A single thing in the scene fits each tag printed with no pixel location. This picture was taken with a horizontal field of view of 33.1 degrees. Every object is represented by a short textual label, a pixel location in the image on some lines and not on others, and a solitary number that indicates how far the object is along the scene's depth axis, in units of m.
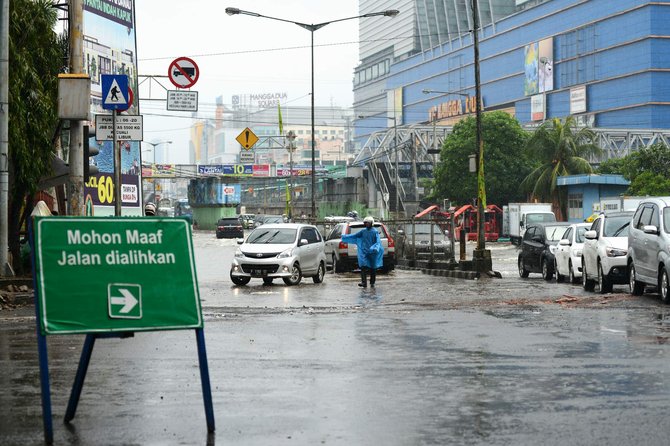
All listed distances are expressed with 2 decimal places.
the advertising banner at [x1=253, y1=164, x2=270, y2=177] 141.88
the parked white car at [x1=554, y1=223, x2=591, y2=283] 27.61
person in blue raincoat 25.97
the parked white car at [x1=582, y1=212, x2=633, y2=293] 22.86
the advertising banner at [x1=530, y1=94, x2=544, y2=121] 130.12
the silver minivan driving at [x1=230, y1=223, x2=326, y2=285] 27.42
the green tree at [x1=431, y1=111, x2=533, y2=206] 87.12
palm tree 80.19
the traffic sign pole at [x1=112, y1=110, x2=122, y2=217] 20.95
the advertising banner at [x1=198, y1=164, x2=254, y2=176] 140.50
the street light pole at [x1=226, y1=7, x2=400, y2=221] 50.28
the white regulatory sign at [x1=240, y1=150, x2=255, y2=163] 62.63
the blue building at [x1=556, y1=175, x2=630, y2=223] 75.50
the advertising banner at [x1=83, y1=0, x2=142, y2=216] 39.22
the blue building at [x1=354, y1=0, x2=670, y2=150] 111.00
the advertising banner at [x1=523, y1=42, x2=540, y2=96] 130.62
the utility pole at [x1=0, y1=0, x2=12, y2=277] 19.92
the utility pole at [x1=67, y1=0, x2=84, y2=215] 20.48
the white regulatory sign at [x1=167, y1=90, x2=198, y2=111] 36.91
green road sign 7.00
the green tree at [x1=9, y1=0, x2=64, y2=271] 21.86
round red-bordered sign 31.73
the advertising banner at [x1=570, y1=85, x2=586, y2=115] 120.43
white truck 68.69
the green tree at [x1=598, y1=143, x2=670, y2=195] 66.31
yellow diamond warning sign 46.10
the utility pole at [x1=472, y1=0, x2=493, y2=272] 32.94
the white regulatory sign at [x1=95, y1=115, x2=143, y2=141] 21.55
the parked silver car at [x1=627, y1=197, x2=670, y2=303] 18.78
